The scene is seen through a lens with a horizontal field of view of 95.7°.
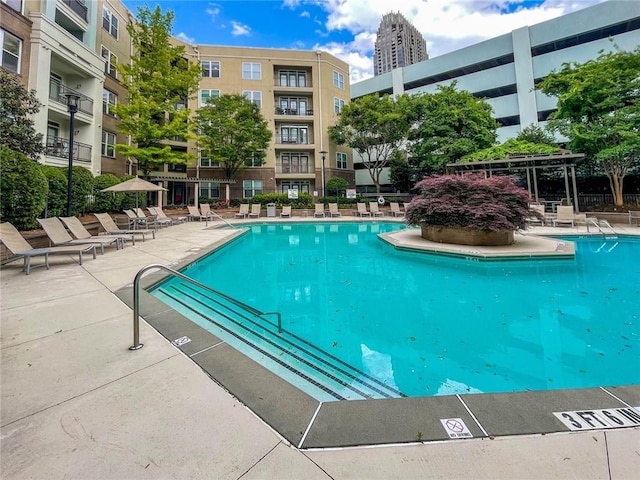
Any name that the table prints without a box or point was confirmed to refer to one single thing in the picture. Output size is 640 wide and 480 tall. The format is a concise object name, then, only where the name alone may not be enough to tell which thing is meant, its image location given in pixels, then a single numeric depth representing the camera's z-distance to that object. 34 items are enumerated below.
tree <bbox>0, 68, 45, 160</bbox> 8.61
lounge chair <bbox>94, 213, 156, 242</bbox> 9.86
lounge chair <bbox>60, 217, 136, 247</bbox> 7.96
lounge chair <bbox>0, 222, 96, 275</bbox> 5.91
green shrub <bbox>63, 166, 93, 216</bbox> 10.54
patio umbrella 11.88
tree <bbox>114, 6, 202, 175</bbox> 17.89
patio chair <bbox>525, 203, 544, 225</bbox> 9.79
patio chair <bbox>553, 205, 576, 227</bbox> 13.66
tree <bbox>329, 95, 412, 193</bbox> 24.02
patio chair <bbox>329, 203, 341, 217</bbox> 22.19
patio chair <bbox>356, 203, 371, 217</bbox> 21.88
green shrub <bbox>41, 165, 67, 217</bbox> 9.32
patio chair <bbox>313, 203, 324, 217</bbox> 22.17
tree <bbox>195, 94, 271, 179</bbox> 23.17
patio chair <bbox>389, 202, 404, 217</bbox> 21.55
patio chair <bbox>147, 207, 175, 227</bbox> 14.59
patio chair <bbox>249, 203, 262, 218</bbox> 22.38
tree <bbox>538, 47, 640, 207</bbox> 14.59
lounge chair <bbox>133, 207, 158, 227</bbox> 13.32
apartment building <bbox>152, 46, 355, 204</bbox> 27.20
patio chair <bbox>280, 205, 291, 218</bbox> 22.25
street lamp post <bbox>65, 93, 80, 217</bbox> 8.42
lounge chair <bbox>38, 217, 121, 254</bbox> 7.05
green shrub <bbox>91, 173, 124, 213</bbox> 12.78
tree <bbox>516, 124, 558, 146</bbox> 22.19
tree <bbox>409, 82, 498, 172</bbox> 21.73
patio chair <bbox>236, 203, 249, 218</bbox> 22.19
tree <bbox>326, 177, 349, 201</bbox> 26.27
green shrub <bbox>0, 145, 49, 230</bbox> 6.71
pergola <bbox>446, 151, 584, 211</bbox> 15.57
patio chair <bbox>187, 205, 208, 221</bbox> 19.19
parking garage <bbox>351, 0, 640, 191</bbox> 22.84
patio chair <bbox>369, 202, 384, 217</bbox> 22.00
